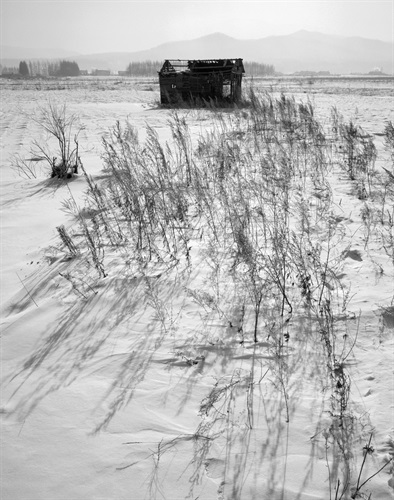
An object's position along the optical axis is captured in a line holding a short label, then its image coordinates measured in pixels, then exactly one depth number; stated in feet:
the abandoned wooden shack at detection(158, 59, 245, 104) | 51.08
